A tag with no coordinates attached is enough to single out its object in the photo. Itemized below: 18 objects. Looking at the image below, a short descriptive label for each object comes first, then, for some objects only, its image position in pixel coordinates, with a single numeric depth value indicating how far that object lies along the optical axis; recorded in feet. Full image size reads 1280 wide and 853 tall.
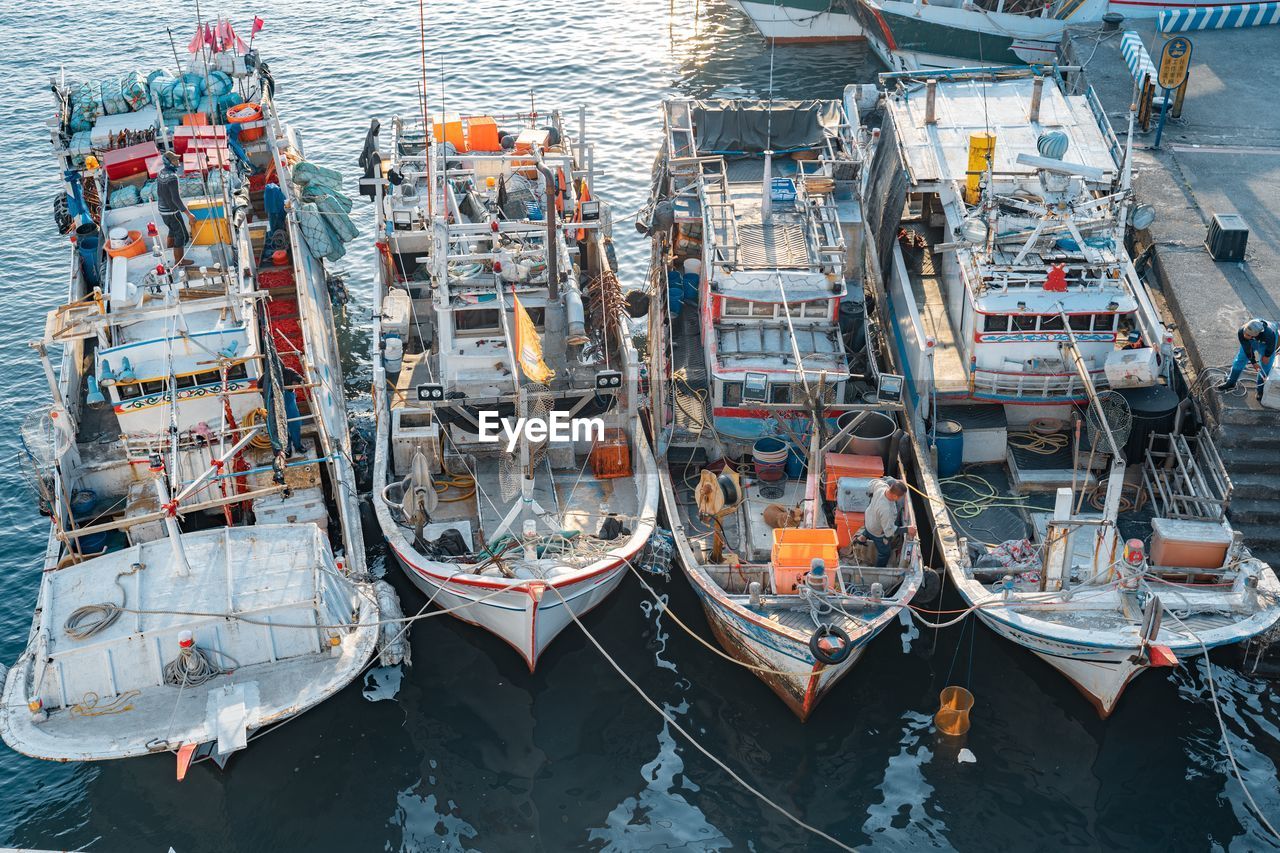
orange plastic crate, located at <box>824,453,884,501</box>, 76.02
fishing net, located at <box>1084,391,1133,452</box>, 74.95
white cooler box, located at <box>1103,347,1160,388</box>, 74.95
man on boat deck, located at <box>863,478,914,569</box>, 69.62
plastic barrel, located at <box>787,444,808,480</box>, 78.48
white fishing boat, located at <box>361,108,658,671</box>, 71.36
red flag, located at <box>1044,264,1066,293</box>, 76.54
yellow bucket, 69.10
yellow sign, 107.65
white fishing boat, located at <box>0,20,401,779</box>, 63.46
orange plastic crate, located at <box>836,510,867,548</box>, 73.10
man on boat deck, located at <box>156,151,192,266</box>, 88.79
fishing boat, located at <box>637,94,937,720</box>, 67.97
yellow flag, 70.95
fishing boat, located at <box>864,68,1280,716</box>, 66.85
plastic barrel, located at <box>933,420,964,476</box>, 77.15
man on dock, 75.15
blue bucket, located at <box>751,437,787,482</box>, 77.10
